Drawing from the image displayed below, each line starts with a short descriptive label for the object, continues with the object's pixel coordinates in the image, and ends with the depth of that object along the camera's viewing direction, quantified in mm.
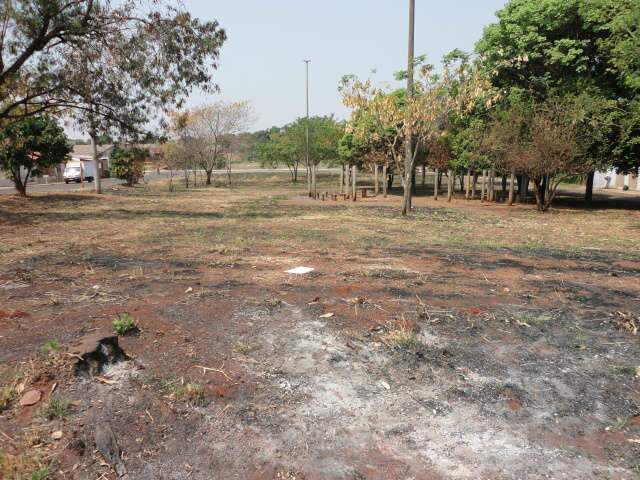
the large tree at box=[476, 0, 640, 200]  18891
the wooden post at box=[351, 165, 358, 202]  26488
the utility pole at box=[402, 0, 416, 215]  16328
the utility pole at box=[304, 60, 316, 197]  35062
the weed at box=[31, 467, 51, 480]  2585
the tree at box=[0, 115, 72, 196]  20172
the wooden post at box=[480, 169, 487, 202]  26975
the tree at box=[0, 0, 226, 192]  13305
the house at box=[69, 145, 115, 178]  58009
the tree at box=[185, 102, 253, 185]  40781
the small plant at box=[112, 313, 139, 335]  4511
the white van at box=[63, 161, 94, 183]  43156
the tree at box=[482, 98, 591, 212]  18922
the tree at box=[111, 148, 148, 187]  35344
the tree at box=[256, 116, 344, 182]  44156
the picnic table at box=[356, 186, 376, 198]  36544
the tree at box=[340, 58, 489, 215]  16156
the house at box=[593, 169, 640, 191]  38656
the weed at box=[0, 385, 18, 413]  3207
